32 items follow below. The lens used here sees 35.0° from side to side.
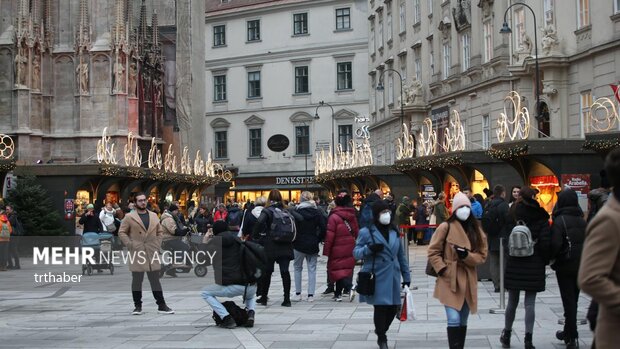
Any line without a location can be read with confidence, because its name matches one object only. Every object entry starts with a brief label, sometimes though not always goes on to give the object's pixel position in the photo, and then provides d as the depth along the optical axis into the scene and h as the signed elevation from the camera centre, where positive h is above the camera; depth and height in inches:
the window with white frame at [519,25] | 1405.0 +232.5
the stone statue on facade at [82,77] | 1740.9 +204.7
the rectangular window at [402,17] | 2114.9 +373.6
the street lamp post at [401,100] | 1947.6 +179.1
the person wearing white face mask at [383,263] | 434.0 -33.8
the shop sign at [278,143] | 2792.6 +135.2
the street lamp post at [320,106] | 2906.0 +244.3
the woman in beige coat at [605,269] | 196.5 -17.1
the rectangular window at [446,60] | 1797.5 +233.6
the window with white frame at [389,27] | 2274.0 +374.7
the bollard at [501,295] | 579.5 -64.8
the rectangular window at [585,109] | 1218.6 +95.6
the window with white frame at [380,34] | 2380.7 +375.3
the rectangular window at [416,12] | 2004.2 +360.0
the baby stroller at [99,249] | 944.9 -56.3
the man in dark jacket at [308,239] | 687.7 -35.2
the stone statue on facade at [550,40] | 1273.4 +189.3
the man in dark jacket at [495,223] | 693.3 -26.1
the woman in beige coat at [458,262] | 390.9 -30.1
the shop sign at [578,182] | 968.9 +3.5
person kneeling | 527.5 -48.2
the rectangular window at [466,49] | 1663.4 +235.1
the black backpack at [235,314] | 541.0 -68.4
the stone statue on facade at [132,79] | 1814.7 +207.4
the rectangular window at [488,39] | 1549.0 +234.7
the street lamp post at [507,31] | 1171.9 +185.9
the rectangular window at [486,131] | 1566.2 +89.7
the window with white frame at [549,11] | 1300.4 +233.9
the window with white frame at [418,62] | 1995.6 +257.3
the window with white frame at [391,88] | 2262.4 +230.9
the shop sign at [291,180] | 2984.7 +28.1
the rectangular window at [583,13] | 1216.8 +214.9
